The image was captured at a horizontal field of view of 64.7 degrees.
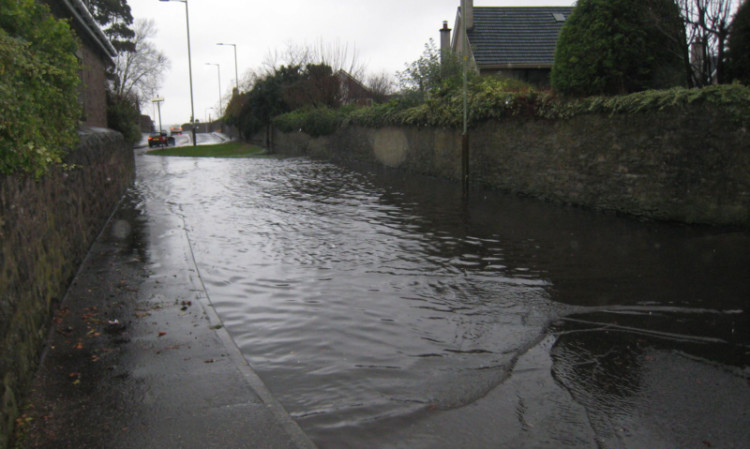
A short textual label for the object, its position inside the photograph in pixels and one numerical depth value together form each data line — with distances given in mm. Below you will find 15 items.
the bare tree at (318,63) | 43647
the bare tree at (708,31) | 12570
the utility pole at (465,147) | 16312
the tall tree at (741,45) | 11945
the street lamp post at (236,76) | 59169
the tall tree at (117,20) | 53331
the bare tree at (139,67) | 62969
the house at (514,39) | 26844
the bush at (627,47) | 12680
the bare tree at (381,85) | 46688
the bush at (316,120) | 33188
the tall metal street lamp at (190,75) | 48572
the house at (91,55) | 16734
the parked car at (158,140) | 50125
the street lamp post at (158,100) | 72625
